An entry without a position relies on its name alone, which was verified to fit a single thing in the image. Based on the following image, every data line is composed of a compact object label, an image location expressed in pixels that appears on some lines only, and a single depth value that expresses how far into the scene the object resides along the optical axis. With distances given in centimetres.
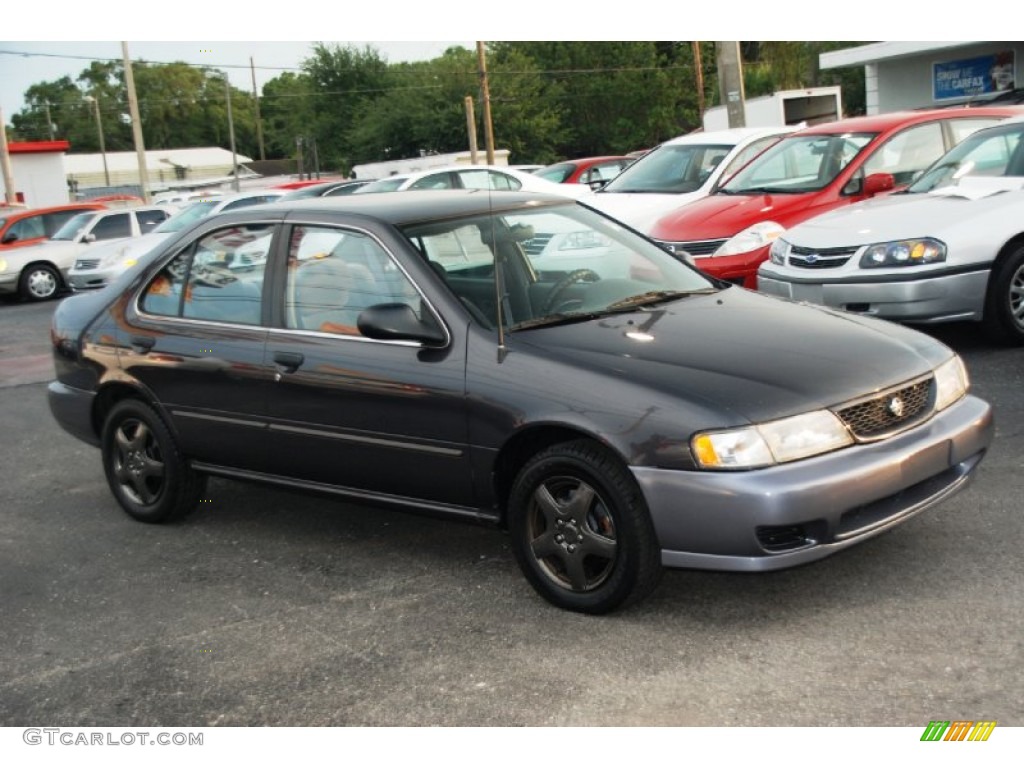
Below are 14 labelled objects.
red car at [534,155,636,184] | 2066
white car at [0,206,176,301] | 2055
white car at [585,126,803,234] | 1216
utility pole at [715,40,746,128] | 1962
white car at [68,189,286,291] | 1823
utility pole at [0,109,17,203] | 3916
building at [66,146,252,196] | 8638
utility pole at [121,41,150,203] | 3541
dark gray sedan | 413
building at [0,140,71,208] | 4956
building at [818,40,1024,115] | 2348
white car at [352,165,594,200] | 1680
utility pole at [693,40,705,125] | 4544
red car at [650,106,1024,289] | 1008
